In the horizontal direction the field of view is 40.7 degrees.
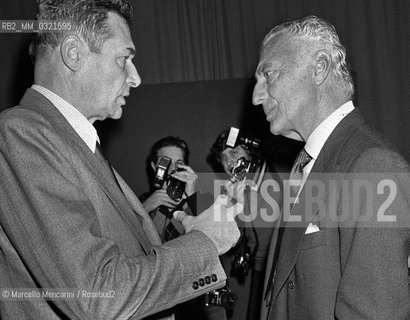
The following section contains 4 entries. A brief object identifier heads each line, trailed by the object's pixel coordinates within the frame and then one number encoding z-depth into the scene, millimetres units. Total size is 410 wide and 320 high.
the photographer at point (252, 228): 3400
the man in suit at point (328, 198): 1239
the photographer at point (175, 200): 3140
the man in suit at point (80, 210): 1036
